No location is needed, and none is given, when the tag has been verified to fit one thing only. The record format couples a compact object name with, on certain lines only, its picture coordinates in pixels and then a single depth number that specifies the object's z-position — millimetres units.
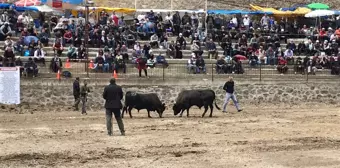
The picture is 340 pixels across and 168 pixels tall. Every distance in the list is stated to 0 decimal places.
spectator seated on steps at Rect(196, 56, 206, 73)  35688
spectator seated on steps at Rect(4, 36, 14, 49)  34369
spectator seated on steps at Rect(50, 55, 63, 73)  33094
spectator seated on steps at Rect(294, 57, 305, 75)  37375
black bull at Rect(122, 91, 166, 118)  27723
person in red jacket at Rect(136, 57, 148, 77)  34125
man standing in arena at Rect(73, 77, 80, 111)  30484
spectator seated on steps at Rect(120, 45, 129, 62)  36156
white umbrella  46384
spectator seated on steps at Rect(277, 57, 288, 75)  37188
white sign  30875
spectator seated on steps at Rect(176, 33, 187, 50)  40250
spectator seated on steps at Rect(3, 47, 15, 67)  31569
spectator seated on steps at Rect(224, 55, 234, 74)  35844
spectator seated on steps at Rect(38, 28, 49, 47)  37831
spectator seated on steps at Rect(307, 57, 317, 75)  37422
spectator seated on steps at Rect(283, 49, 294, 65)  38747
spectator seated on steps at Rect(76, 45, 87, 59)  35281
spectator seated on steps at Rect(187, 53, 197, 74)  35406
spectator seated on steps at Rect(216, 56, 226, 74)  35656
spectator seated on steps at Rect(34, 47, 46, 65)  33219
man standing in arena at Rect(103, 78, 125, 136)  20984
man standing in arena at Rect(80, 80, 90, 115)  29672
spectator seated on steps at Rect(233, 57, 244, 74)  35875
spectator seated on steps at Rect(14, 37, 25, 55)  35188
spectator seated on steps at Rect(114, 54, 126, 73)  34169
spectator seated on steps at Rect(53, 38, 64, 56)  36094
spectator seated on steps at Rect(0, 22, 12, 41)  37675
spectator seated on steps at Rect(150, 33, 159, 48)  40156
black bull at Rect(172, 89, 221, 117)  27953
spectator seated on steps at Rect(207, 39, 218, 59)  39688
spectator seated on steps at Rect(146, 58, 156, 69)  35406
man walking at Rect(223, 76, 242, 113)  30109
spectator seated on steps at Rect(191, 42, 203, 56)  38719
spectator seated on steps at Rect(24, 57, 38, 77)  32031
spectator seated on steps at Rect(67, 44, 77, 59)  35344
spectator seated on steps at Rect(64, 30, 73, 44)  38125
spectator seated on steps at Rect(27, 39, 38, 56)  34966
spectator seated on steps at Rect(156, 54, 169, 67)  35312
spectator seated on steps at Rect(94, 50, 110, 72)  34156
